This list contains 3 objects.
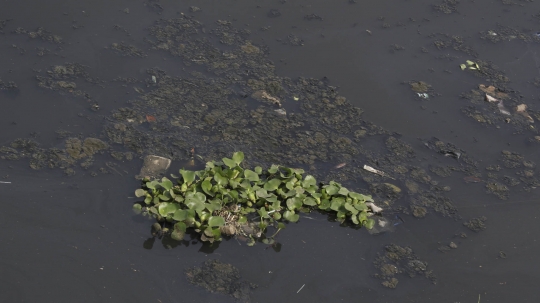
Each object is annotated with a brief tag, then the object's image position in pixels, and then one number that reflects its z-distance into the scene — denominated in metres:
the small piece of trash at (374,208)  3.55
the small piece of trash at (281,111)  4.09
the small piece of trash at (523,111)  4.41
